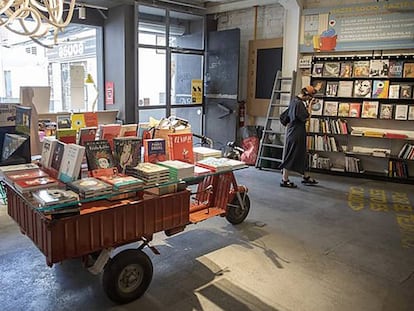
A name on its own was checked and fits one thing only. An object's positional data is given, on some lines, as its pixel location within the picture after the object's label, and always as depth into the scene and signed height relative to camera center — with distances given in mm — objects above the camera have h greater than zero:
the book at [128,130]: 3085 -289
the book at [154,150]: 2971 -427
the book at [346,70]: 6289 +491
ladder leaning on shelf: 6840 -619
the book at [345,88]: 6367 +195
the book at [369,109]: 6172 -144
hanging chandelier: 2435 +524
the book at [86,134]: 2816 -300
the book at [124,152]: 2773 -418
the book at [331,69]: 6414 +511
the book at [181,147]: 3115 -420
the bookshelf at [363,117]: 5980 -276
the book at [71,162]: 2484 -454
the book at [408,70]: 5785 +471
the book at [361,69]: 6176 +503
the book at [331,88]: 6492 +192
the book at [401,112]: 5945 -173
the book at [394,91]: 5953 +152
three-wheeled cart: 2281 -887
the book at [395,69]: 5867 +489
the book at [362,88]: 6188 +195
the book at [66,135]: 2828 -311
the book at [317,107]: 6668 -140
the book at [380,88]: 6023 +196
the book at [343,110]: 6430 -173
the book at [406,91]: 5871 +154
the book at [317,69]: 6543 +513
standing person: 5621 -658
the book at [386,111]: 6051 -163
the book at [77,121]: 3295 -237
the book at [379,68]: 5973 +512
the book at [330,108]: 6535 -152
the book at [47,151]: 2770 -427
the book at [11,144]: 3963 -536
